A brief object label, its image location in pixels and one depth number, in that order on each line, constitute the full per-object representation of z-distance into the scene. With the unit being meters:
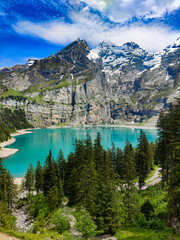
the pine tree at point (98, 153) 41.98
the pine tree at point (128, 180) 23.45
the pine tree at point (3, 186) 32.12
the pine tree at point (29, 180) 41.12
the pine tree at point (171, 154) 14.28
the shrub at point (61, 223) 22.45
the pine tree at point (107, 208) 20.05
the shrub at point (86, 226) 18.41
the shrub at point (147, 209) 20.97
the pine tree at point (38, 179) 42.33
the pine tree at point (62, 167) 42.44
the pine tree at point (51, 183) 33.18
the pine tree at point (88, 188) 27.22
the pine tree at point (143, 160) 39.01
